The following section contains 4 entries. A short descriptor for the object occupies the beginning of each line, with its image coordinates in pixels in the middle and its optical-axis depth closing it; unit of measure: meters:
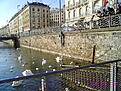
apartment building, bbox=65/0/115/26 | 20.17
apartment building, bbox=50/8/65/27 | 58.49
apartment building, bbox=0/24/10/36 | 79.46
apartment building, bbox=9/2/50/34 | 39.00
